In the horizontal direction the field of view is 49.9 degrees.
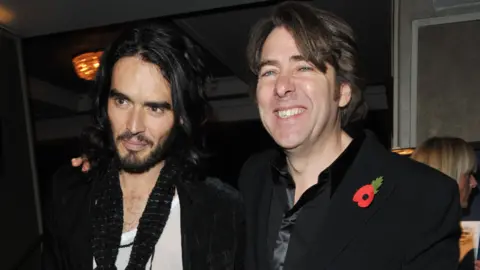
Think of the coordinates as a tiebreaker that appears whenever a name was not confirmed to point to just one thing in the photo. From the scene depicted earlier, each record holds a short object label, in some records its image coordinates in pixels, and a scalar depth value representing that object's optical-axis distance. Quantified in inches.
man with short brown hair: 55.1
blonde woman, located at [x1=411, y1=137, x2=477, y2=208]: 97.9
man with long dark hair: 68.4
